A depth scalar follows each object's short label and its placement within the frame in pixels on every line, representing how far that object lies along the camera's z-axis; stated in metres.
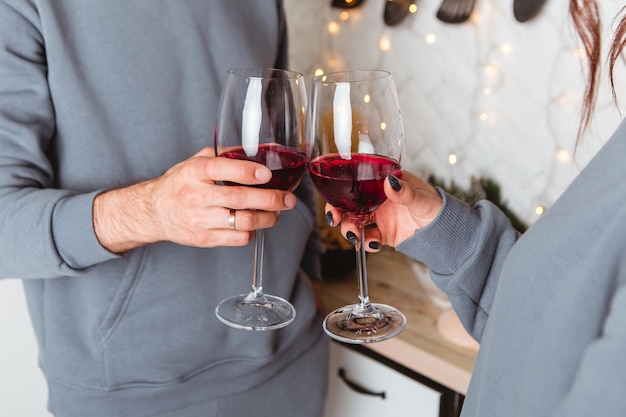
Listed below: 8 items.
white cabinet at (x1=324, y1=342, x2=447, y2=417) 1.54
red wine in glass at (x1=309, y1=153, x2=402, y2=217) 0.83
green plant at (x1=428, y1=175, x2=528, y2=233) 1.67
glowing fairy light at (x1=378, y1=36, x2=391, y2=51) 1.91
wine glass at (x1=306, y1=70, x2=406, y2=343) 0.81
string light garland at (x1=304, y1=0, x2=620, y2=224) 1.53
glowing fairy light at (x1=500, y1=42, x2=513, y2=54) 1.62
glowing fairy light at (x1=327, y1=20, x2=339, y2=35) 2.05
